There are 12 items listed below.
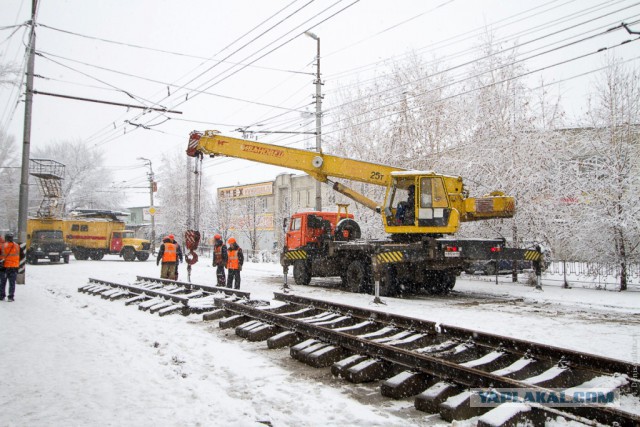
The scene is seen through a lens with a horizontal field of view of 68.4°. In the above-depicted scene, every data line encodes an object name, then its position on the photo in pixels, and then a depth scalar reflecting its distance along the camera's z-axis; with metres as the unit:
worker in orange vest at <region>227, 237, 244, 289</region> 13.60
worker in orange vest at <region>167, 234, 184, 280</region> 14.71
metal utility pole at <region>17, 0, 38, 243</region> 15.29
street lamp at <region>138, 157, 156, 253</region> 37.84
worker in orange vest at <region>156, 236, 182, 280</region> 14.97
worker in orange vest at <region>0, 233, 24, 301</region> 11.65
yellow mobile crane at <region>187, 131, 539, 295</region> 12.75
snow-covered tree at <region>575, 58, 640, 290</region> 15.91
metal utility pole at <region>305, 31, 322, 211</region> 20.23
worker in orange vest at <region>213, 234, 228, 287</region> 14.63
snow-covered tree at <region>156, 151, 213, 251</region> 49.06
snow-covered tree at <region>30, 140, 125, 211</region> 51.72
